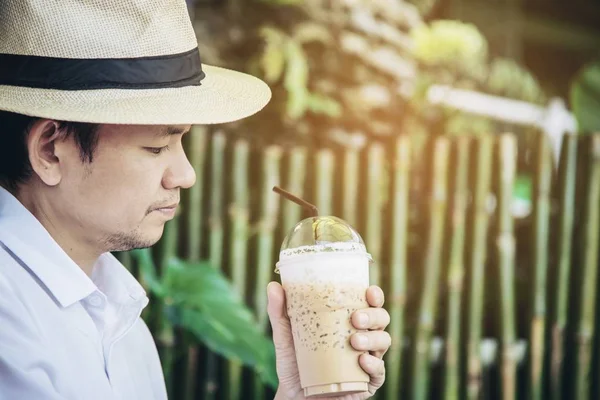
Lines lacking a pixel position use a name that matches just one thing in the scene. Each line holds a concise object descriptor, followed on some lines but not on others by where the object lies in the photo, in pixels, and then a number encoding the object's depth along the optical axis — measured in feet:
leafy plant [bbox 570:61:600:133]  17.47
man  6.21
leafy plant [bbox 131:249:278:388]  13.70
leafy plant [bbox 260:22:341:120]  16.99
